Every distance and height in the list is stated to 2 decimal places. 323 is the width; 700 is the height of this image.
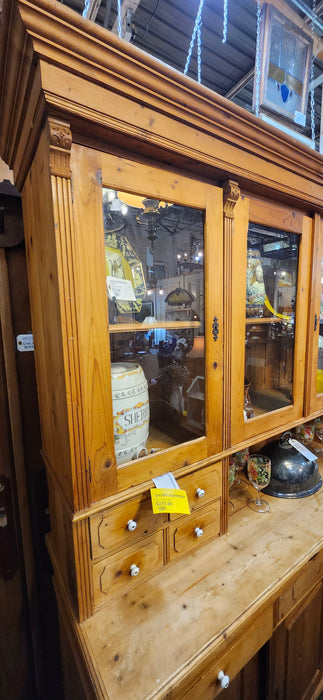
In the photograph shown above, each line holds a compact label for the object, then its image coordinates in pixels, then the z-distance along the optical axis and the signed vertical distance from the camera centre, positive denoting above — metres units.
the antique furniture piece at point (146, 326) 0.57 -0.05
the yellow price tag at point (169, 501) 0.70 -0.48
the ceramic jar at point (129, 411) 0.73 -0.27
